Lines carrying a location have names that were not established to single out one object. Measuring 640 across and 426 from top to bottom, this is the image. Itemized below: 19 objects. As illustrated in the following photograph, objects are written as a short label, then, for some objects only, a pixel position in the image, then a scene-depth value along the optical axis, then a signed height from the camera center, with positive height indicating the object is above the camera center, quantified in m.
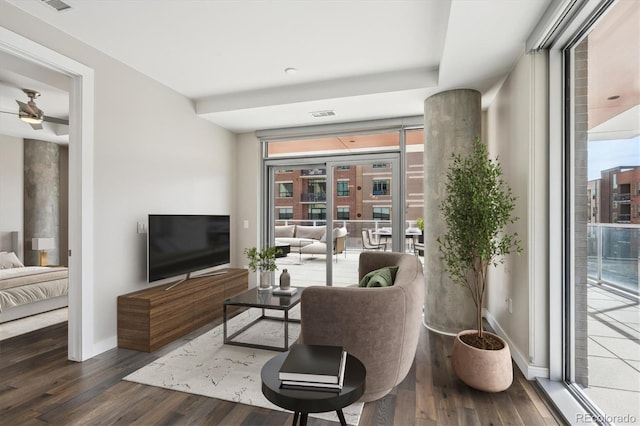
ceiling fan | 3.62 +1.15
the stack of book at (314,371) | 1.31 -0.65
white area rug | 2.25 -1.25
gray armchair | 1.91 -0.65
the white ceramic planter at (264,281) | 3.52 -0.73
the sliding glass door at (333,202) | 4.54 +0.16
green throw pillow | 2.28 -0.49
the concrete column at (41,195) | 5.38 +0.32
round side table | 1.23 -0.71
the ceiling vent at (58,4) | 2.30 +1.50
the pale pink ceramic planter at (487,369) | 2.24 -1.08
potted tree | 2.25 -0.24
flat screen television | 3.34 -0.34
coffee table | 2.97 -0.84
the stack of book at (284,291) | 3.38 -0.82
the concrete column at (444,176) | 3.41 +0.40
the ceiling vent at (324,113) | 4.18 +1.29
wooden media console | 3.02 -0.99
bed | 3.76 -0.90
